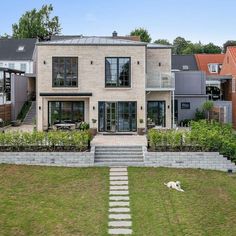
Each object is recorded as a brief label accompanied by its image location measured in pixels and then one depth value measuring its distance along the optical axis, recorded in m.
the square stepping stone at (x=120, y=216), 8.23
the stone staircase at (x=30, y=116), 21.25
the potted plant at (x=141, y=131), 16.49
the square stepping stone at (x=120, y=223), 7.88
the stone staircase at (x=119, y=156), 12.20
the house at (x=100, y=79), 16.62
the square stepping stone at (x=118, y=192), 9.76
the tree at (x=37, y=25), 42.23
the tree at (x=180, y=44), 53.98
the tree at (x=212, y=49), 47.08
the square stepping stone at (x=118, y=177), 10.91
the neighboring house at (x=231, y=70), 20.97
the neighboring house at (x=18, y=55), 29.42
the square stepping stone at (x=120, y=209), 8.61
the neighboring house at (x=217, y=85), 19.77
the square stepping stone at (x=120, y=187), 10.11
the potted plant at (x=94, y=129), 15.96
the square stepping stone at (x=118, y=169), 11.74
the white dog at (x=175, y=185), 9.94
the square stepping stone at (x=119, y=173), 11.25
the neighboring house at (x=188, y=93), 20.01
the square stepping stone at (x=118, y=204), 8.98
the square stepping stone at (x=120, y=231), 7.52
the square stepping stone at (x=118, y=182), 10.51
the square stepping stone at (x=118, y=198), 9.35
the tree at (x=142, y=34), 41.10
